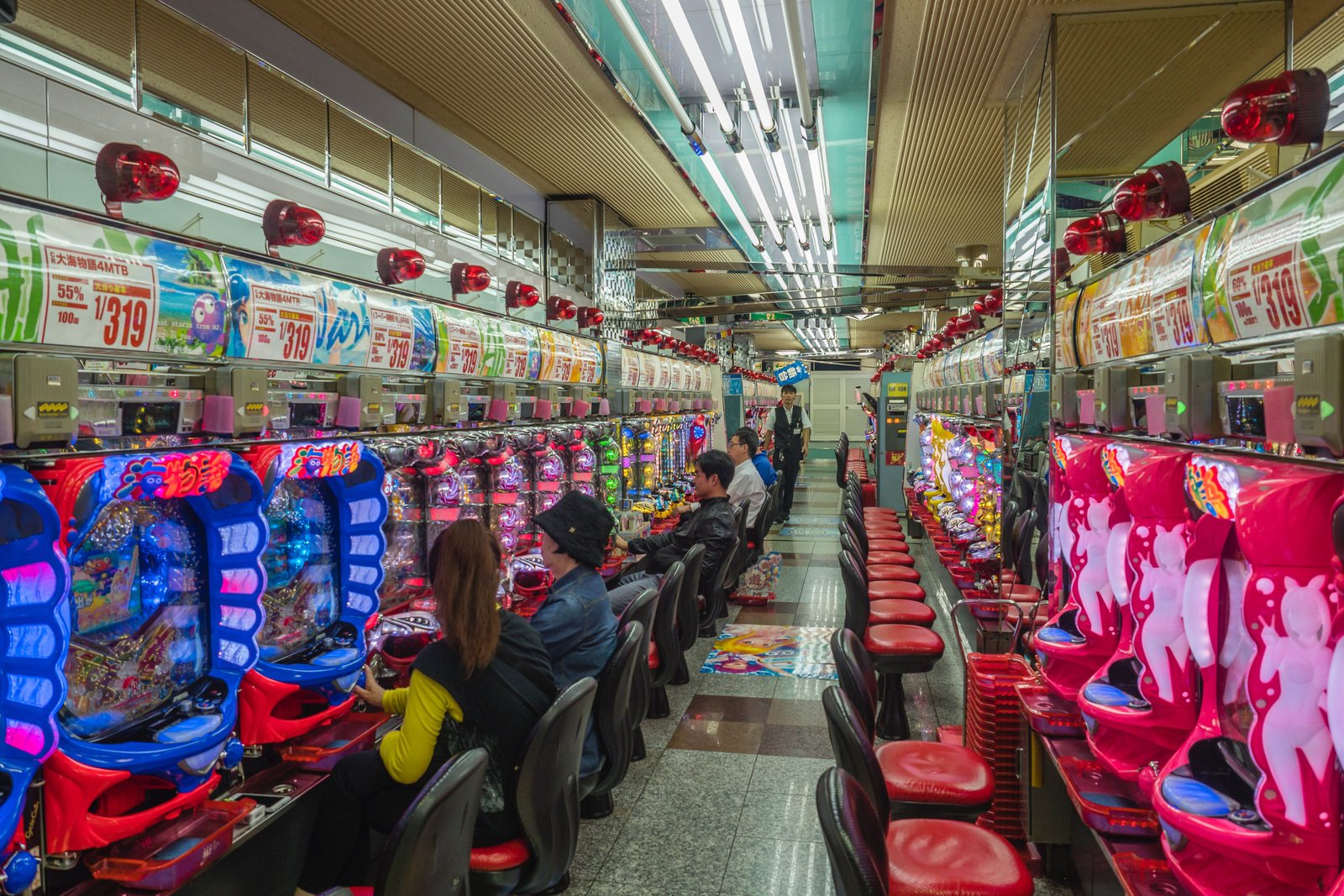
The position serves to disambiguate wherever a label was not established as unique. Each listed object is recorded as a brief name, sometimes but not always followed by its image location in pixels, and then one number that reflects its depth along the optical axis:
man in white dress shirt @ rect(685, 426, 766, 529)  7.41
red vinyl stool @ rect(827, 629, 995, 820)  2.63
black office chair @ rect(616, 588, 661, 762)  3.40
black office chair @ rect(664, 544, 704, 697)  4.66
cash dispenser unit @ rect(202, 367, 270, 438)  2.41
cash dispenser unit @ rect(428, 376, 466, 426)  3.72
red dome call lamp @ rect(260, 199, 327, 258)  2.77
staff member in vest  12.62
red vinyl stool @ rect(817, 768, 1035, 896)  1.61
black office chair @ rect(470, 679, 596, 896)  2.29
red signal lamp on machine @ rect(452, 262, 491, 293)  4.22
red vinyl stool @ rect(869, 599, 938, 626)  4.59
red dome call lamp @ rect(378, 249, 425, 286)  3.47
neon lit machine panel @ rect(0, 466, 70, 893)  1.65
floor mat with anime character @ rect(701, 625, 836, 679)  5.53
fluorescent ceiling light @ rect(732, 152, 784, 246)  5.41
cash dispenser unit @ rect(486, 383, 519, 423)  4.30
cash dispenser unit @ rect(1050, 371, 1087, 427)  3.01
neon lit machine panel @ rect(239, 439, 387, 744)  2.46
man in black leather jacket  5.53
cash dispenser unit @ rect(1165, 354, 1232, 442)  1.92
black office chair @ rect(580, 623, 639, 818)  2.95
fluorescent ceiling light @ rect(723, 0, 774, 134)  3.27
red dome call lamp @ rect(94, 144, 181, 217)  2.10
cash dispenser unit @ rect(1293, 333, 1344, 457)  1.39
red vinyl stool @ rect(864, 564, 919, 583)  5.74
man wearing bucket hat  3.03
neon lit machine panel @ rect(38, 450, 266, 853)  1.83
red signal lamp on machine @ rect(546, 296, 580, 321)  5.57
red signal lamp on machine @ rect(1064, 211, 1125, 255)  2.78
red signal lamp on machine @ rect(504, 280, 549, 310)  4.82
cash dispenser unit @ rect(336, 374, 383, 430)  3.04
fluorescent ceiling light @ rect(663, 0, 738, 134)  3.23
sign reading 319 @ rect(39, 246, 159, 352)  1.87
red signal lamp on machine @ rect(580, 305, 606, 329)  5.96
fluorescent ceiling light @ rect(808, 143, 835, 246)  5.48
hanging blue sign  14.35
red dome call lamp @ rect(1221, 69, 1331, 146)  1.72
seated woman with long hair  2.39
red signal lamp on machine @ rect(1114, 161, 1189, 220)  2.34
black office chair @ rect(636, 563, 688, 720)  4.00
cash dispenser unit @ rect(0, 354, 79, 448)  1.77
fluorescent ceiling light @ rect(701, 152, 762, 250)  5.75
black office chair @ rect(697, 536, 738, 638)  5.48
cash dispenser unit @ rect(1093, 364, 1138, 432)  2.48
